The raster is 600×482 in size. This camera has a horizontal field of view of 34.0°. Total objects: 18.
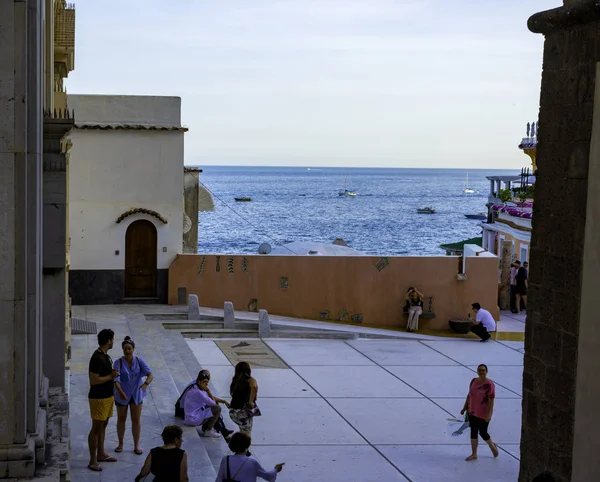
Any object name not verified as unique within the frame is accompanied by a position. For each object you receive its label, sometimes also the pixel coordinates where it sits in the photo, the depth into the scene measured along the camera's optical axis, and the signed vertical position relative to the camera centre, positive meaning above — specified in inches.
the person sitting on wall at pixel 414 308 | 991.0 -150.8
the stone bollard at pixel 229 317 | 902.4 -150.6
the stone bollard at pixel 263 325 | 888.9 -154.6
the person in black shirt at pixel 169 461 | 317.4 -100.2
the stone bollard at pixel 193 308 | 908.9 -144.7
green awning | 2512.4 -216.1
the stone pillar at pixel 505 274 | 1110.4 -129.4
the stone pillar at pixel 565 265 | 297.9 -32.6
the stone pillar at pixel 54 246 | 410.6 -41.4
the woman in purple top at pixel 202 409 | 521.7 -137.9
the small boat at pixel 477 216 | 5526.6 -315.3
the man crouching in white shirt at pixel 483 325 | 905.5 -151.7
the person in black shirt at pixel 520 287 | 1042.7 -135.5
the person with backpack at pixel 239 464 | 324.8 -103.0
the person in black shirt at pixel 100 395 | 418.6 -107.4
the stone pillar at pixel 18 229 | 284.8 -24.5
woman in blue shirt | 442.9 -105.5
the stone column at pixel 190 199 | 1174.3 -56.7
